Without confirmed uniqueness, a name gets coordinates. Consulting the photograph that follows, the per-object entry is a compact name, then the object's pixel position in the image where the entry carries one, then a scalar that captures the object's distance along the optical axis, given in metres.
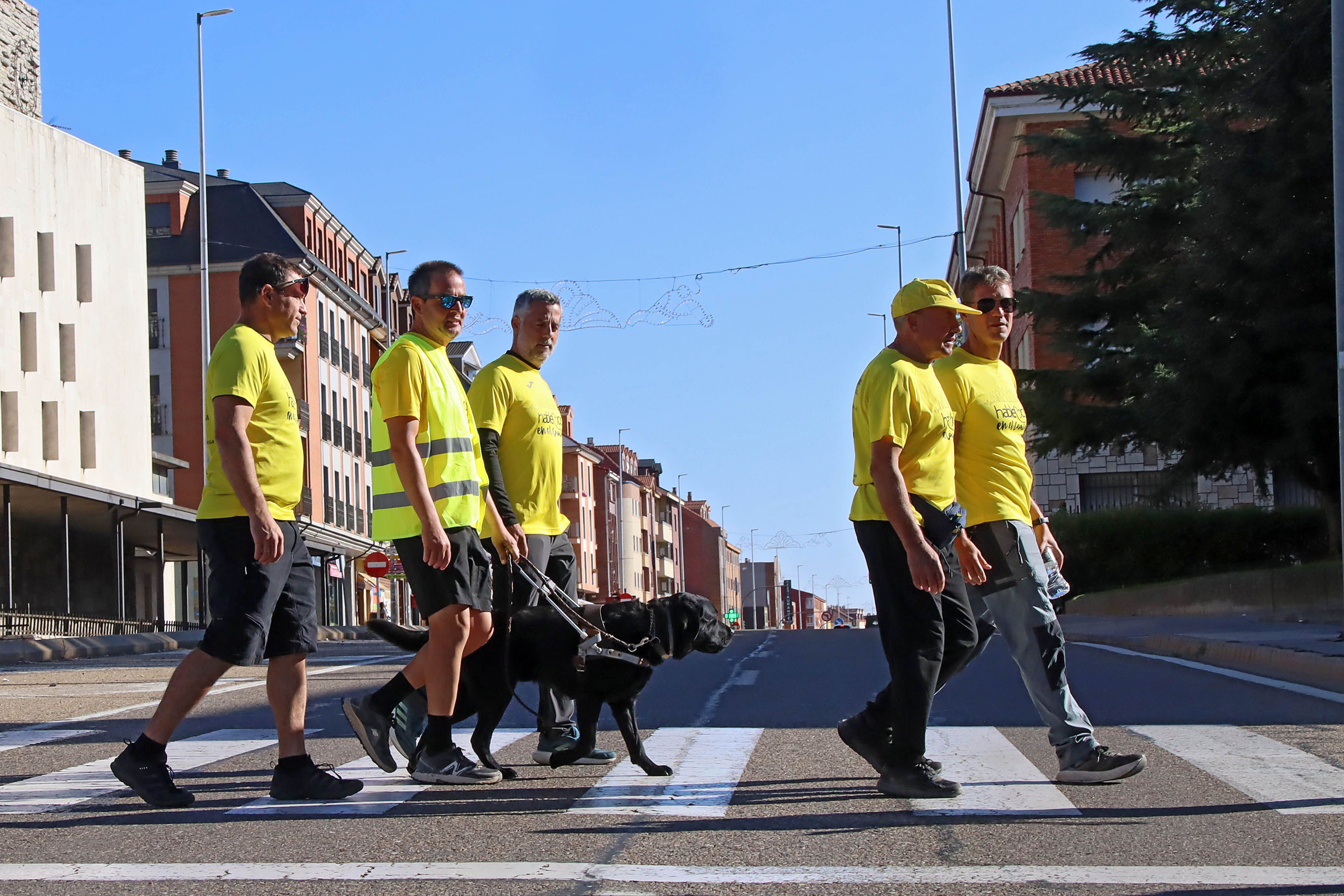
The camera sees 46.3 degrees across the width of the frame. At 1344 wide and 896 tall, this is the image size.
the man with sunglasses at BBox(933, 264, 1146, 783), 5.82
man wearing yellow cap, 5.54
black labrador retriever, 6.10
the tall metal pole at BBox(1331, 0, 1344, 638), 12.43
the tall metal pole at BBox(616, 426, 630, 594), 97.56
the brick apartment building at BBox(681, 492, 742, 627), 146.88
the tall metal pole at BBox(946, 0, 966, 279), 41.09
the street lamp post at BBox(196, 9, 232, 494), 40.91
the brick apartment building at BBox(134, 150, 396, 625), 55.38
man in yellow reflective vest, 5.86
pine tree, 20.59
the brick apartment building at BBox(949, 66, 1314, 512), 40.34
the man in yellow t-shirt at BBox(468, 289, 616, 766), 6.70
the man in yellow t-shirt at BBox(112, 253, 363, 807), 5.46
